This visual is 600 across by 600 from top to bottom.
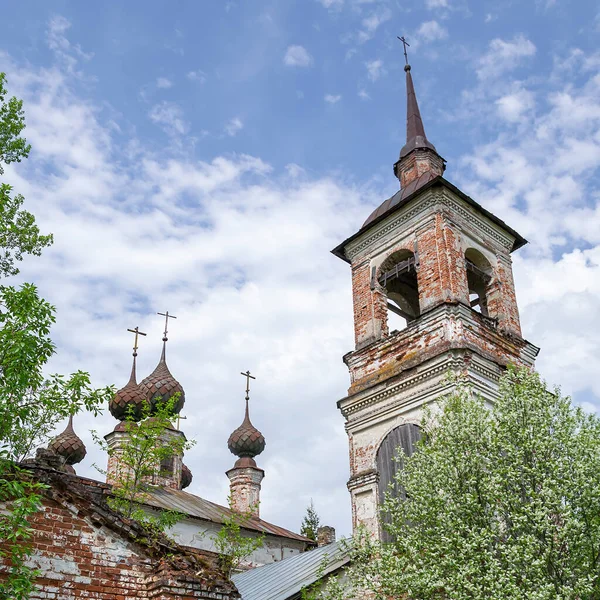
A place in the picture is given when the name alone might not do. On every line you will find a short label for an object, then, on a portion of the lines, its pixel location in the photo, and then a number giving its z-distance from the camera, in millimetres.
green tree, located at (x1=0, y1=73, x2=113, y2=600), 5199
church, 12953
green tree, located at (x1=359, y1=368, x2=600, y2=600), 8453
